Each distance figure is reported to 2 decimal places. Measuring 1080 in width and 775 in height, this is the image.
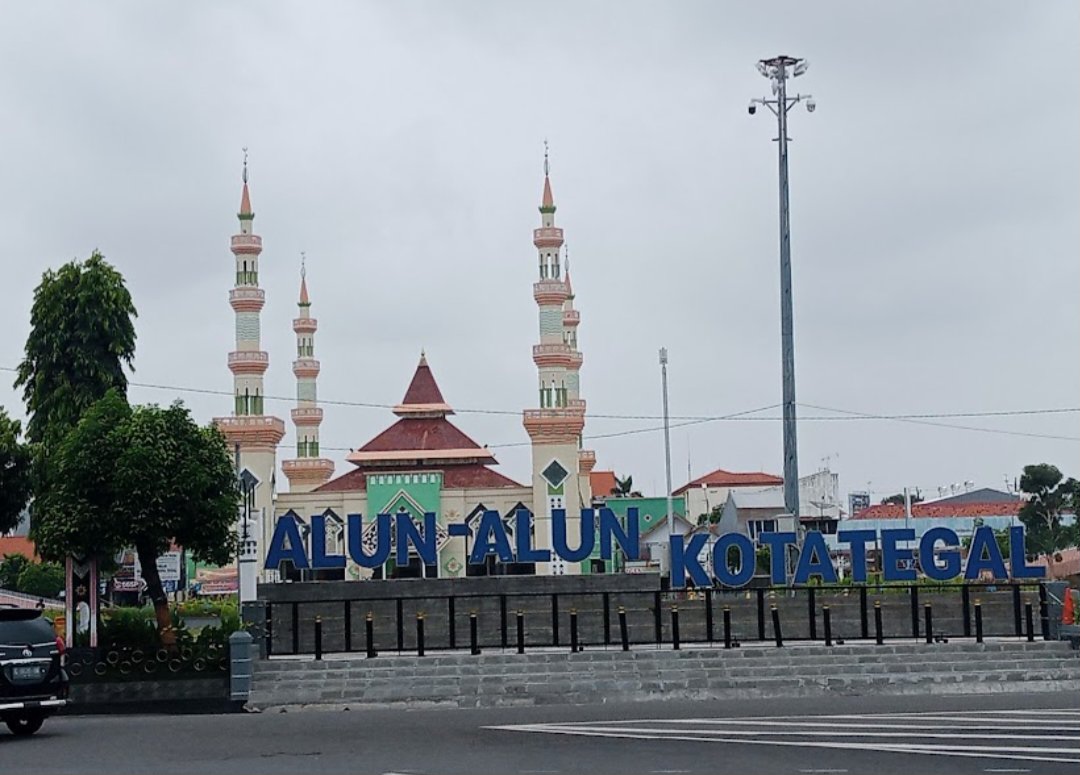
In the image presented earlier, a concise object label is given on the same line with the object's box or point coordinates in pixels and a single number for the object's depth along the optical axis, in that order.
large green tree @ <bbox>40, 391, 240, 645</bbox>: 27.25
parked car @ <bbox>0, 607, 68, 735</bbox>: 19.06
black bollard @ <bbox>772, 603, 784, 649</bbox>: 28.79
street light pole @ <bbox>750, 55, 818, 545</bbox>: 37.22
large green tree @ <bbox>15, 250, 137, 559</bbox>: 30.89
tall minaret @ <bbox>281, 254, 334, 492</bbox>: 66.62
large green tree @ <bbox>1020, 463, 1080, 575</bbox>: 76.76
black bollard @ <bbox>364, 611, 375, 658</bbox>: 27.85
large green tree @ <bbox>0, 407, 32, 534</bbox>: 33.28
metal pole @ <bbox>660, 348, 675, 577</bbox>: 59.16
